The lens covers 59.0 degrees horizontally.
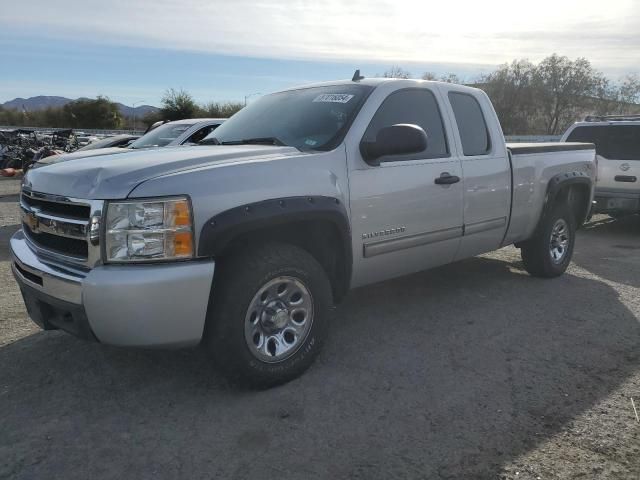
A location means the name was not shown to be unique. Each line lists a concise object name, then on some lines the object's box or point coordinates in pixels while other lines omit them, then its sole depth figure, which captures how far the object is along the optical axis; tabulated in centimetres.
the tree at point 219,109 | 4251
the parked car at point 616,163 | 924
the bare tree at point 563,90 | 5744
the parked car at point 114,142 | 1118
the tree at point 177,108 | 3662
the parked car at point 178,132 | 878
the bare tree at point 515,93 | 5881
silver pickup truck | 296
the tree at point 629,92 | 5473
